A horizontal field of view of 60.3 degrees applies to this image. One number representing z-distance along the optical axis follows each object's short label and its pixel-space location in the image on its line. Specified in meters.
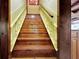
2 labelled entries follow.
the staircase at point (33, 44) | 1.21
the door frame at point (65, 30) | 1.07
